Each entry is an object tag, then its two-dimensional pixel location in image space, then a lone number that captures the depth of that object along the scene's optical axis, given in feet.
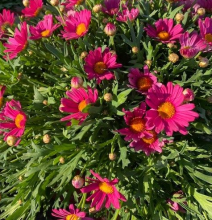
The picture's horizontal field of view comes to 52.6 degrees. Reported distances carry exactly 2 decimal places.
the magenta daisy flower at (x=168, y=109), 0.77
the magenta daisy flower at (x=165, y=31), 0.94
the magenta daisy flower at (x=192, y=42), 0.90
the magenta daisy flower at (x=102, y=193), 0.80
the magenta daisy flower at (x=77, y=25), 0.89
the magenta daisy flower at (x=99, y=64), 0.86
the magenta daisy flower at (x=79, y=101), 0.80
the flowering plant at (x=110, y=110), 0.83
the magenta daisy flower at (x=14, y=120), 0.82
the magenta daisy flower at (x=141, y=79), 0.89
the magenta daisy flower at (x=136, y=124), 0.83
